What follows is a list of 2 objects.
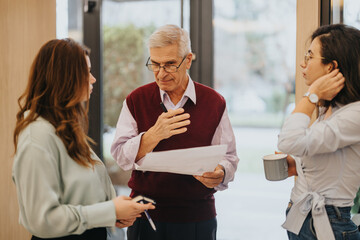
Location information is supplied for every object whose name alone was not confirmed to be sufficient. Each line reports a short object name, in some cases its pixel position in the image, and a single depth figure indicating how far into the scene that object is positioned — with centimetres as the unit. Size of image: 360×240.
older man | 189
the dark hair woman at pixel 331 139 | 146
